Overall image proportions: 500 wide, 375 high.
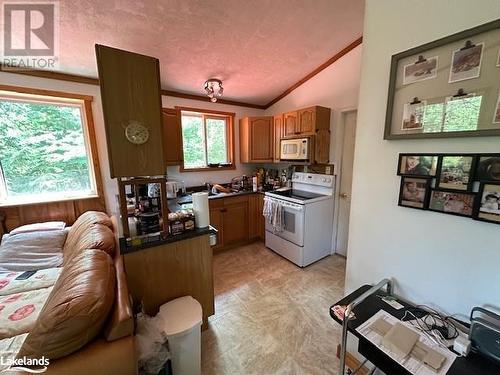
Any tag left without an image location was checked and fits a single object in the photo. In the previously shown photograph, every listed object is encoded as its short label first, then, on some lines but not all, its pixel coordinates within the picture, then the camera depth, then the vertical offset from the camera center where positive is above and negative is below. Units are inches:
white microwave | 113.4 +4.3
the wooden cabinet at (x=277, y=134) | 131.6 +14.5
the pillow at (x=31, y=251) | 75.7 -37.5
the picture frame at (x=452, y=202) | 36.1 -8.9
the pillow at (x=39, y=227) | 83.6 -30.5
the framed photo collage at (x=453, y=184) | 33.8 -5.3
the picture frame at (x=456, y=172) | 35.6 -3.1
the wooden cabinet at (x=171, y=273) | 58.4 -36.6
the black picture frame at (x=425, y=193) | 40.9 -7.4
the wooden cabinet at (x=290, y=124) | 120.2 +19.7
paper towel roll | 66.8 -18.2
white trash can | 49.9 -45.8
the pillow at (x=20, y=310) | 51.2 -43.6
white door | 110.3 -11.6
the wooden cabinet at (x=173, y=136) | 111.7 +11.3
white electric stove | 106.7 -37.5
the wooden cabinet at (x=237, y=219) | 122.7 -40.7
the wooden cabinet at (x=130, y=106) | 48.0 +12.8
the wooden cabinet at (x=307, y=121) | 110.1 +19.5
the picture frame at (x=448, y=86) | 32.9 +13.1
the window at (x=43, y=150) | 88.7 +3.1
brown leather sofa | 32.5 -29.7
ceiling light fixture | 109.5 +38.4
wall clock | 51.2 +6.1
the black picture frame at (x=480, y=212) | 33.6 -9.6
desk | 30.6 -32.9
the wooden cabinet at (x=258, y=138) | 140.2 +12.7
